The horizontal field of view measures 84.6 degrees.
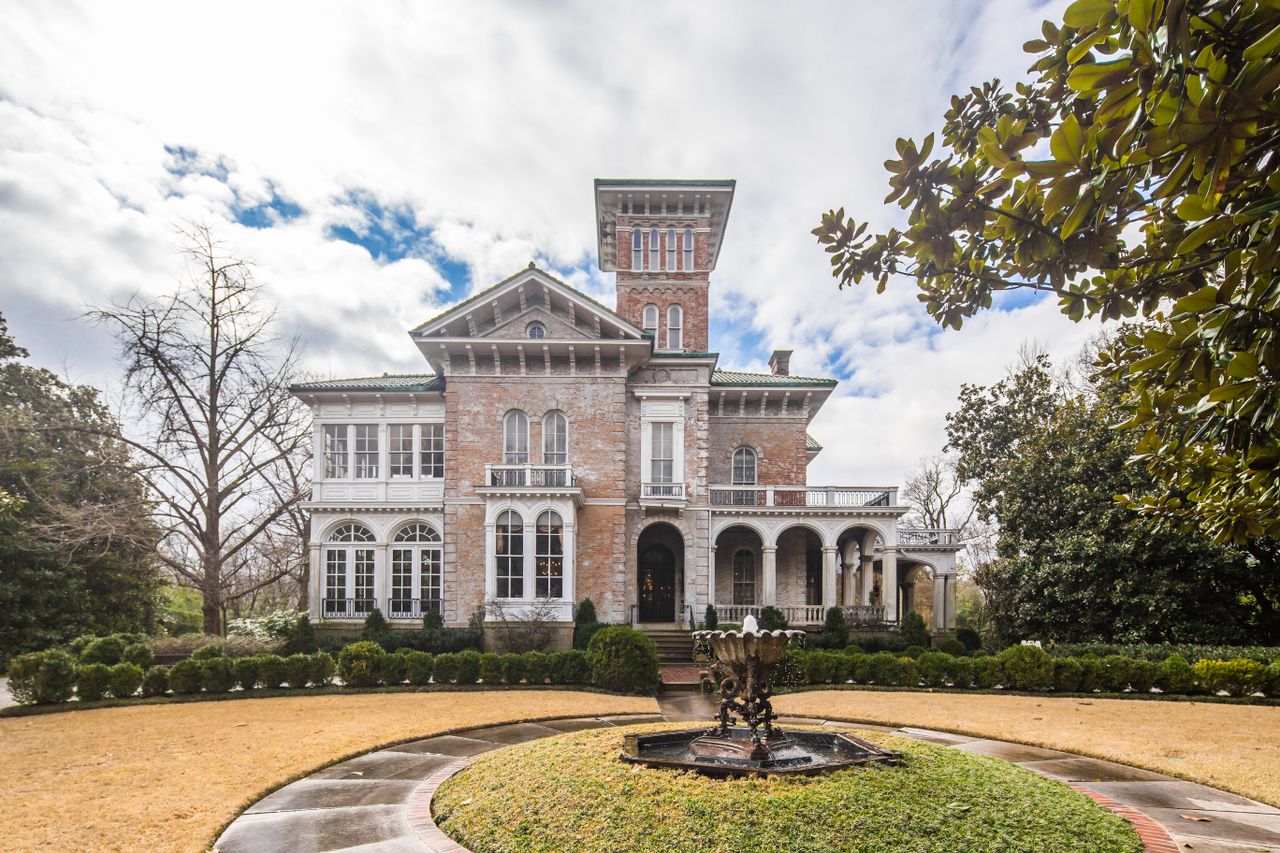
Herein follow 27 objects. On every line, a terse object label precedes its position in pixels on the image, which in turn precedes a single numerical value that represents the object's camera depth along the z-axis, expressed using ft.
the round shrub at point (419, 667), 55.72
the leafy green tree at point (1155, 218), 8.59
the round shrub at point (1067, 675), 53.42
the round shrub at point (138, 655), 51.83
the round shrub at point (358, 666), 54.90
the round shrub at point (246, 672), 51.96
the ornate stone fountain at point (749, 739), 25.10
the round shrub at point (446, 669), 56.03
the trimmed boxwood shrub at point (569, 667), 55.67
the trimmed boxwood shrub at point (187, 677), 49.73
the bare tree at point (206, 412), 75.20
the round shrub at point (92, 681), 47.50
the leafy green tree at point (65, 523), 72.49
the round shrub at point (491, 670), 55.98
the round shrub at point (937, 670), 56.34
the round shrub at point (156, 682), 49.42
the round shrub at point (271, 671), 52.75
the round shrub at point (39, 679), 46.21
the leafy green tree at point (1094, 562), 62.95
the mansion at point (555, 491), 75.31
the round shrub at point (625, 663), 52.85
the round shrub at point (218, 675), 50.55
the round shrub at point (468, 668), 56.08
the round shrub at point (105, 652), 50.93
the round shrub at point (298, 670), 53.62
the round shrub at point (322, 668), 54.54
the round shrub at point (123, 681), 48.16
